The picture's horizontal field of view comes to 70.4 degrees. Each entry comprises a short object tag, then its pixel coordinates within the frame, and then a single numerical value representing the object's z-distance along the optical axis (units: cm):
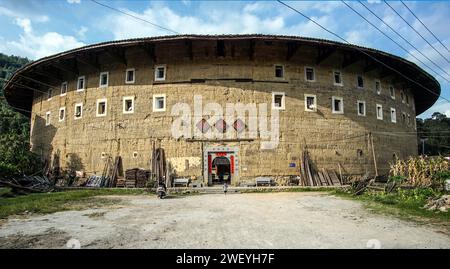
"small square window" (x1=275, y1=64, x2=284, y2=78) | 2039
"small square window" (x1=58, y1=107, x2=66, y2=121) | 2290
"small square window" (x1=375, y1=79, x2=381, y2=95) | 2325
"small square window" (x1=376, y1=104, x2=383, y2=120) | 2280
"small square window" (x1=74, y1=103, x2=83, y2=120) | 2183
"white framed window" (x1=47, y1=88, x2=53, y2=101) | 2484
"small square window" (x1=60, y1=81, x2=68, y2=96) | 2350
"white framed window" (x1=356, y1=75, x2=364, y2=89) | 2218
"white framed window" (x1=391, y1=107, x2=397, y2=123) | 2404
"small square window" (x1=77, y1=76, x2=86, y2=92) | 2231
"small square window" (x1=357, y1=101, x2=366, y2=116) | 2178
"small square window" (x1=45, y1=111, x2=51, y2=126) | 2452
